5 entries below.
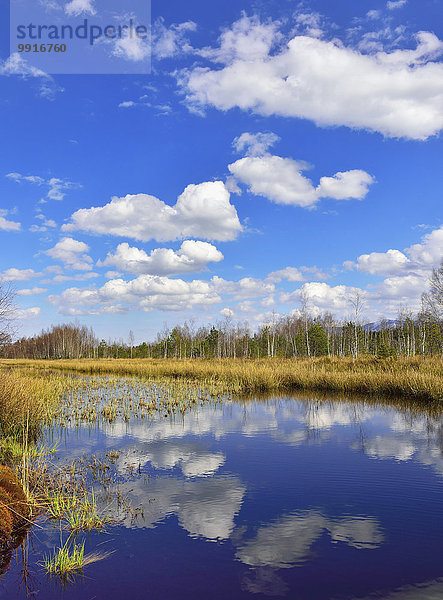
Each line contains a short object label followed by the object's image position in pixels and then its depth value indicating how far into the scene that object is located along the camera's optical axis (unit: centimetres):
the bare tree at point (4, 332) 2190
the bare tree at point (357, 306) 4156
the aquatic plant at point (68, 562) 488
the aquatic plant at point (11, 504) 564
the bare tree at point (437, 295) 3950
